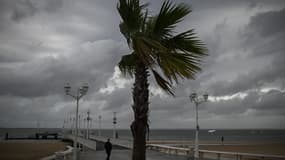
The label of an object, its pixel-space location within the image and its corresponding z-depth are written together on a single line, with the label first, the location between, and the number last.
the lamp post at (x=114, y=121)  37.92
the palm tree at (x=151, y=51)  4.80
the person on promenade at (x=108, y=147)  18.42
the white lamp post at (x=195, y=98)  19.78
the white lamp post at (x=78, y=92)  17.74
